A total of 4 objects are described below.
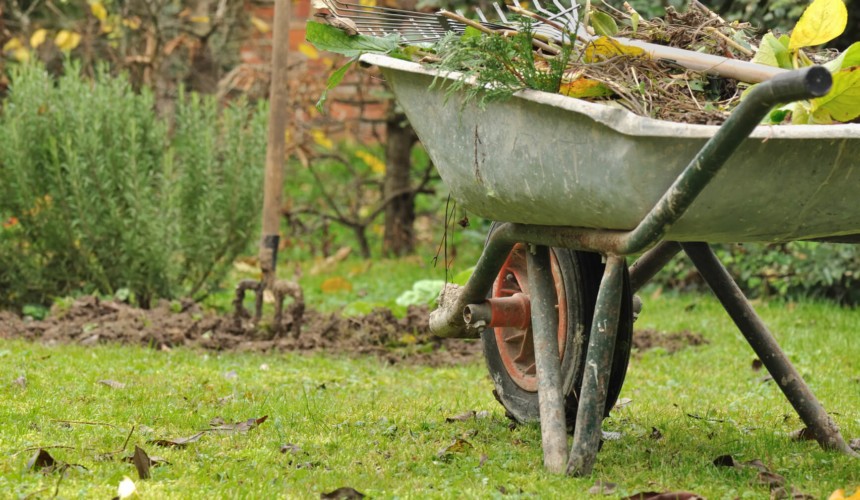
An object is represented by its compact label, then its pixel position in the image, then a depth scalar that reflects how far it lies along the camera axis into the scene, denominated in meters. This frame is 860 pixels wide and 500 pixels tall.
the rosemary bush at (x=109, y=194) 10.94
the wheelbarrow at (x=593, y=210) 4.45
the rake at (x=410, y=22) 5.85
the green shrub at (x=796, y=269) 11.95
